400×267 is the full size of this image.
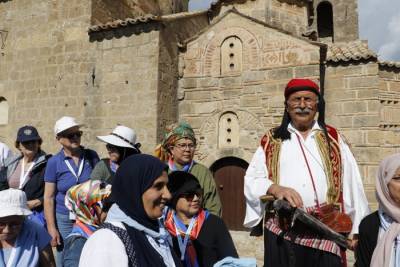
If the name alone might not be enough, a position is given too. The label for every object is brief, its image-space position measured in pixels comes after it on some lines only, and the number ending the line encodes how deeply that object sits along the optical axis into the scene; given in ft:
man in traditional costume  8.27
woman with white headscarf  7.32
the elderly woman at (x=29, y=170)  12.96
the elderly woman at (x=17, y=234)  8.23
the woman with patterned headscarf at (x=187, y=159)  10.71
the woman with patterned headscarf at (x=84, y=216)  8.61
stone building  27.02
